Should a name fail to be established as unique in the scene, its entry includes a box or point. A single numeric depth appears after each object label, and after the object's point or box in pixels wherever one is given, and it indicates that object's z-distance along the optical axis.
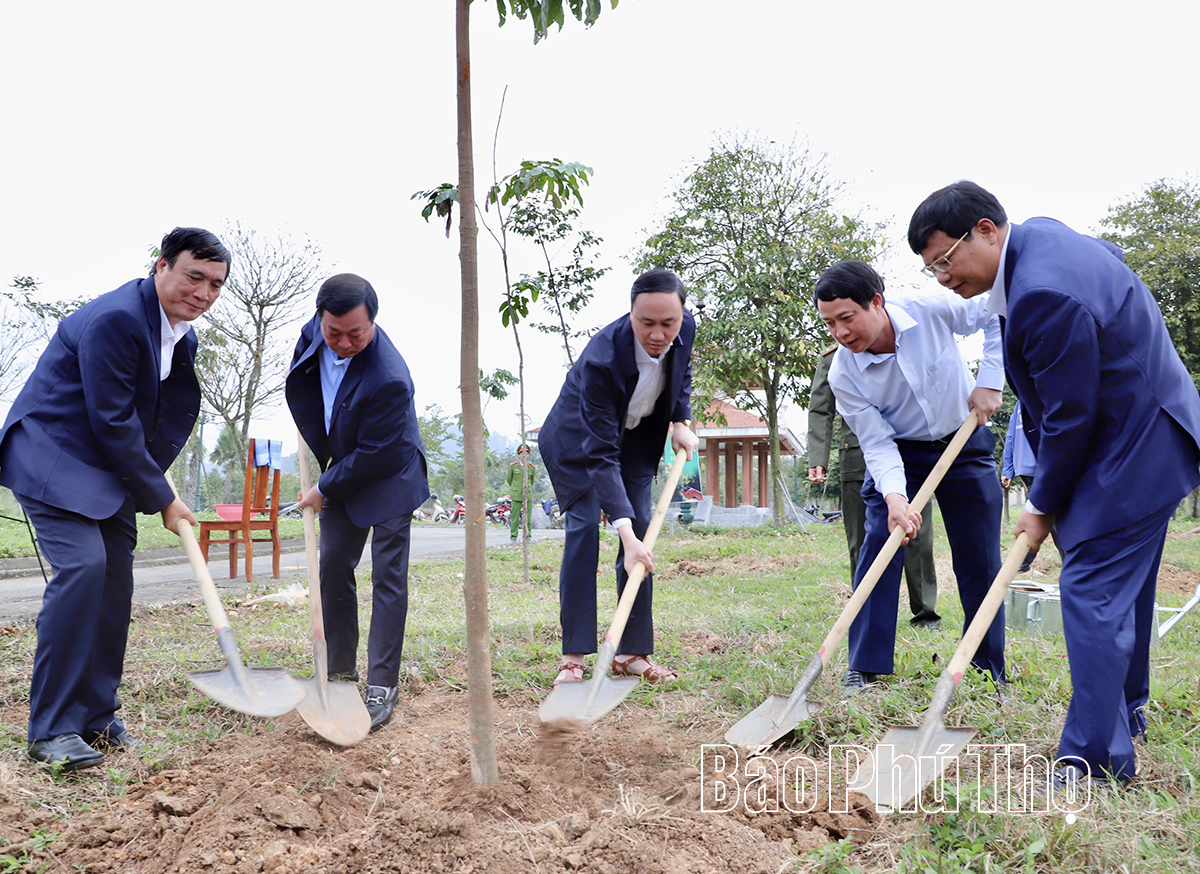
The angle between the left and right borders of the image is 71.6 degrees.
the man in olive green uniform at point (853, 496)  4.62
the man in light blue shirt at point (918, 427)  3.02
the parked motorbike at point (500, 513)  31.48
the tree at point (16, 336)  17.36
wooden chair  7.79
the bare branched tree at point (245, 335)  16.97
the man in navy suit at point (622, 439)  3.06
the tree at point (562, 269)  8.11
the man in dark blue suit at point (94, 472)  2.45
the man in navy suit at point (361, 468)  2.94
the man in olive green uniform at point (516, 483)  12.36
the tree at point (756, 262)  13.70
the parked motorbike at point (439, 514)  37.27
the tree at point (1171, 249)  20.27
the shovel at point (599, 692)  2.50
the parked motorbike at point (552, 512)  25.08
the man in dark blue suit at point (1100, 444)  2.06
